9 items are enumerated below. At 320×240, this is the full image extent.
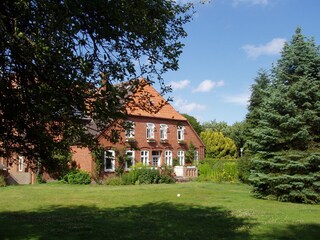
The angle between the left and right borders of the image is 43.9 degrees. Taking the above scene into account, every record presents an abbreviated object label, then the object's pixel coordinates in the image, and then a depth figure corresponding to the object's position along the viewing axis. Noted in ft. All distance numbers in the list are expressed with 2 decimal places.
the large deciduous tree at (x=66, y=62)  19.29
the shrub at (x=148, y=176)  106.11
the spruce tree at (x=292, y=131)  64.75
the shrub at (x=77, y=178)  105.29
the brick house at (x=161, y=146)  115.75
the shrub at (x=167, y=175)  109.99
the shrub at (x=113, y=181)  103.55
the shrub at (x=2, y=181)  95.51
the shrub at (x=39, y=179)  106.41
